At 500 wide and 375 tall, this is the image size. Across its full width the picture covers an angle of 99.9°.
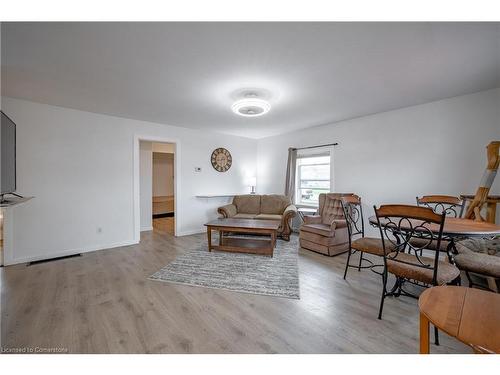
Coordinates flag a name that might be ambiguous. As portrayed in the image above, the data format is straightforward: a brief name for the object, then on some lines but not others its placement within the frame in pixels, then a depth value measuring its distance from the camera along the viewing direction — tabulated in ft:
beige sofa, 13.73
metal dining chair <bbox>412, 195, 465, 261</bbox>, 8.09
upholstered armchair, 10.95
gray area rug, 7.66
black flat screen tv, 6.65
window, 15.40
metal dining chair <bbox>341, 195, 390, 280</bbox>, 7.27
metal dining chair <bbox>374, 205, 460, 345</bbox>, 5.09
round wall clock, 17.29
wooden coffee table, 10.85
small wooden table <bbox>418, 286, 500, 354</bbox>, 2.46
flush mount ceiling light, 9.29
